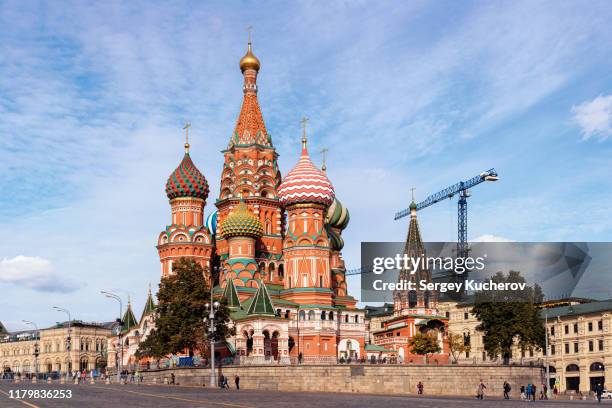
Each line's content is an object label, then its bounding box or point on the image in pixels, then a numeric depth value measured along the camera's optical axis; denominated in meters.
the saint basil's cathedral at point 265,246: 73.75
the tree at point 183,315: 58.38
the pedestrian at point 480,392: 48.56
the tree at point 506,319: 69.44
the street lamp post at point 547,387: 63.78
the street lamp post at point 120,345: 68.75
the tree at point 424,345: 86.56
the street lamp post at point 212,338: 51.44
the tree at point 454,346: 87.38
